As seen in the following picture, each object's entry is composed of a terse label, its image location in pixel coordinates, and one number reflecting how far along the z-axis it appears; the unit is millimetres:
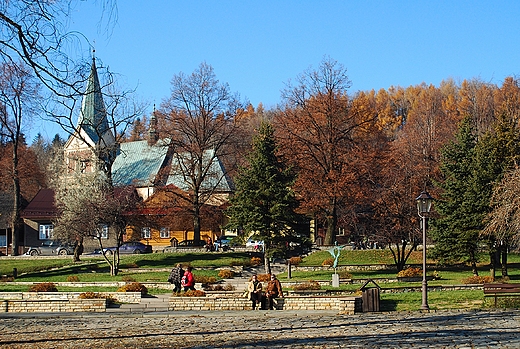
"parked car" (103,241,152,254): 54241
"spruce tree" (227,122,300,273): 37250
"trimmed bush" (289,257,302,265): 42691
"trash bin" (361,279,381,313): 20453
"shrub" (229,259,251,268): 40131
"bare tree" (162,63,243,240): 51750
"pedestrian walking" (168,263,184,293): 25656
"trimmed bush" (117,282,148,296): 25766
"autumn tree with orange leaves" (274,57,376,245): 48062
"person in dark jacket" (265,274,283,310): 22531
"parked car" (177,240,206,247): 52441
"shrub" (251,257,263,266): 42138
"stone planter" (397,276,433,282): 32781
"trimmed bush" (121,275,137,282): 32469
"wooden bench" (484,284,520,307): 21141
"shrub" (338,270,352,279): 34097
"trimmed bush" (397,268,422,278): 33781
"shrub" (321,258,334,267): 41072
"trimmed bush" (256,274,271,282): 31516
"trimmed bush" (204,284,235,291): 28570
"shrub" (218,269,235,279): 35531
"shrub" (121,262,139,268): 41181
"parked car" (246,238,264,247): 54075
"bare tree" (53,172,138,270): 37406
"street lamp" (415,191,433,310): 21719
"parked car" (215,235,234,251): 51997
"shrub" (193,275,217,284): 31059
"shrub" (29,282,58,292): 26956
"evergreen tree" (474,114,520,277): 33719
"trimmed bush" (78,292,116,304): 23250
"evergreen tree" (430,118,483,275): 34688
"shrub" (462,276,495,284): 29812
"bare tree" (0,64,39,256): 45856
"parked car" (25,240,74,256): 55844
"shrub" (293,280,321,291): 27906
